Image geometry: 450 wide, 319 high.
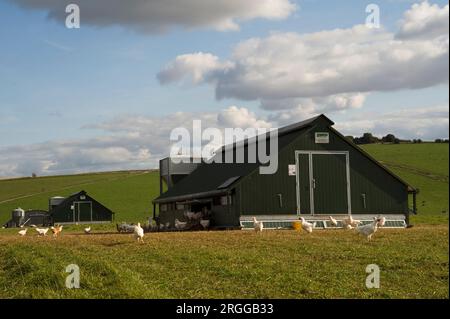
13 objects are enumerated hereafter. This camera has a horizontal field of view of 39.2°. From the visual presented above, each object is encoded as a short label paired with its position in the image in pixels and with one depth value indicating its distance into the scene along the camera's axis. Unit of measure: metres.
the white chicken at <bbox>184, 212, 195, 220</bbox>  35.74
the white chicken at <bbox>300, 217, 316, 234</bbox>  25.08
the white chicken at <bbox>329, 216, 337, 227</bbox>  30.83
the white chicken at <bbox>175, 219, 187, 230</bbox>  35.59
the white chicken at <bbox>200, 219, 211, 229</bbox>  33.94
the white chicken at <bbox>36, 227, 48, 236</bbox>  32.33
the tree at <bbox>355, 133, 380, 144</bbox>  98.23
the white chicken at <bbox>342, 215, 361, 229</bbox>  28.02
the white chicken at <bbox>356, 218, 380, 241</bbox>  20.83
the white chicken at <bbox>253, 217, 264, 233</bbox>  26.17
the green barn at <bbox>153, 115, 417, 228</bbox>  31.27
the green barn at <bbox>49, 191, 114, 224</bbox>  71.94
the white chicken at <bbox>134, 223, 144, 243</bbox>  21.52
